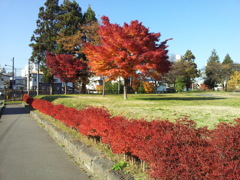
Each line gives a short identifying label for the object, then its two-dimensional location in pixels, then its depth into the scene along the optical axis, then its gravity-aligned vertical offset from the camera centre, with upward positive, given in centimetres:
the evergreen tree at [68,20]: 3393 +1173
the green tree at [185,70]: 5216 +537
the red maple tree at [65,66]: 3150 +371
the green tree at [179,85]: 4141 +106
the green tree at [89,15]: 3574 +1308
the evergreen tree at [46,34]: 3588 +977
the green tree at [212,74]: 6012 +493
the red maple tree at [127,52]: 1560 +293
